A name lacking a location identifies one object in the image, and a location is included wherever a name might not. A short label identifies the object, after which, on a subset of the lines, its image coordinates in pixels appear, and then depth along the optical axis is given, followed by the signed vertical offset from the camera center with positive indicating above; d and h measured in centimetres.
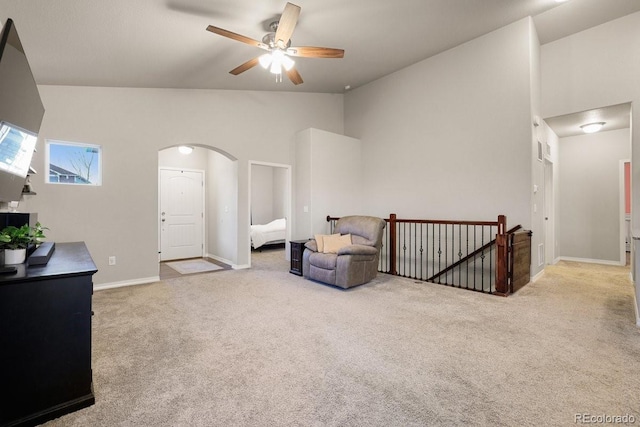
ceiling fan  270 +170
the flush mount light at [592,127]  514 +144
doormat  545 -106
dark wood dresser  155 -72
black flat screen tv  169 +64
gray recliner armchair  408 -67
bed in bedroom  757 -58
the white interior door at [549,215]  563 -10
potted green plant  180 -19
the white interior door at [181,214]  639 -5
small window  396 +67
